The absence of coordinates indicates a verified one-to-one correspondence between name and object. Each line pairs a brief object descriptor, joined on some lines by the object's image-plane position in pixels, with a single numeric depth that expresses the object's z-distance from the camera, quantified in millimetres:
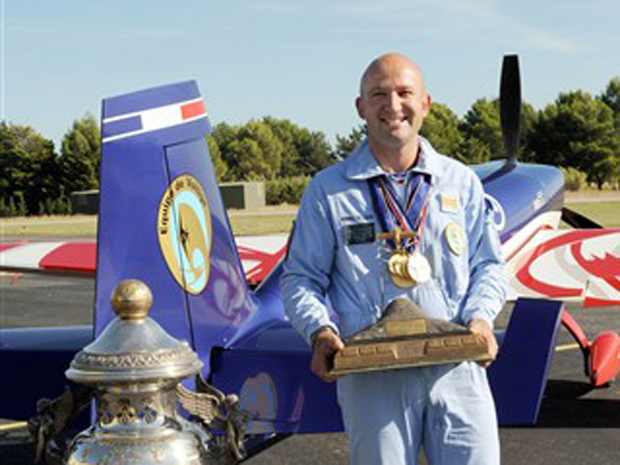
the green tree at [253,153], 81750
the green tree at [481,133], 66375
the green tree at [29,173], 56656
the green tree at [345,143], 75525
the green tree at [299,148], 89688
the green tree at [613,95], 77125
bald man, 2568
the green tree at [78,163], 57094
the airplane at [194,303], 3482
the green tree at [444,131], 69750
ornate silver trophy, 2400
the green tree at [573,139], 63406
